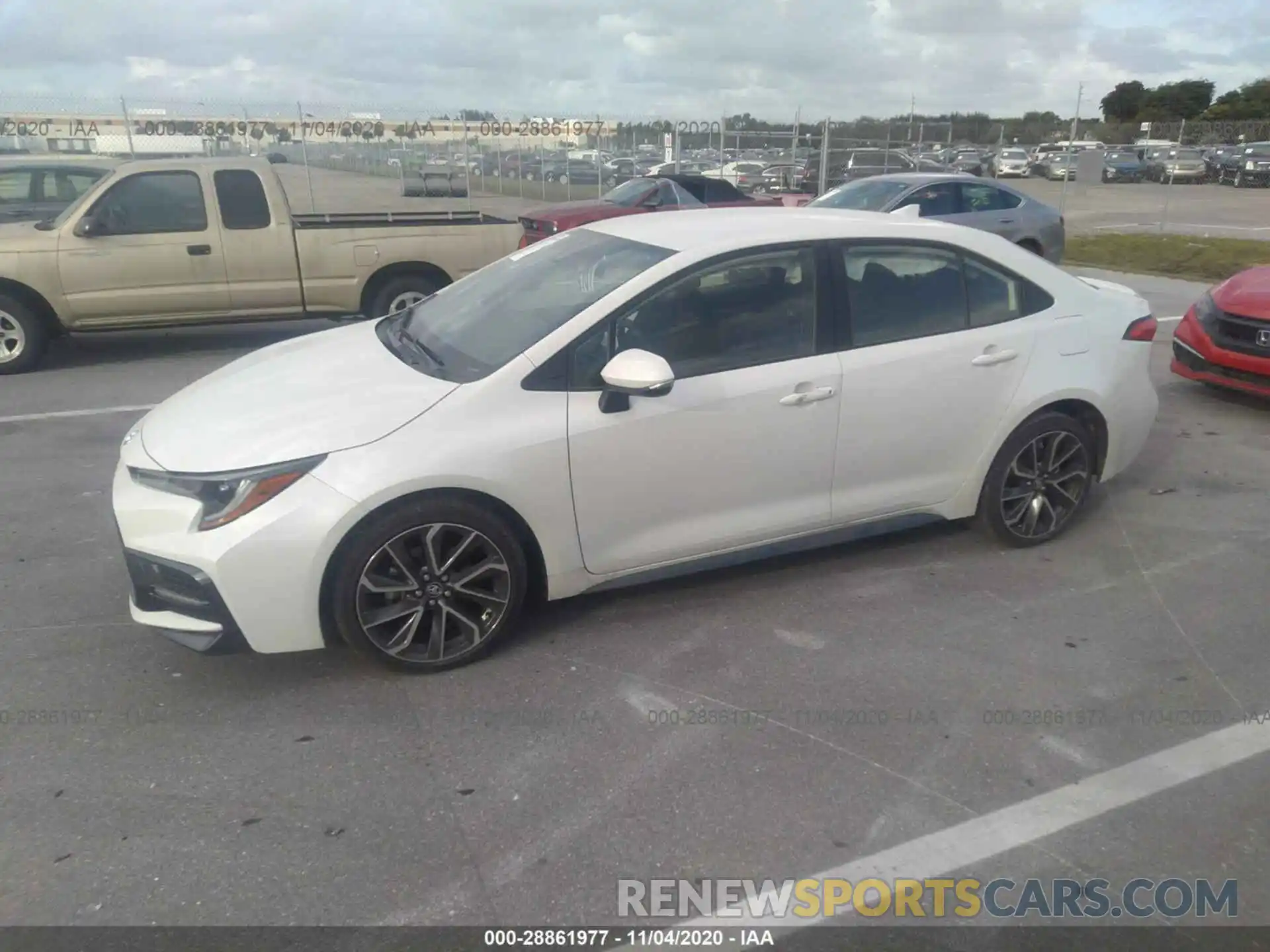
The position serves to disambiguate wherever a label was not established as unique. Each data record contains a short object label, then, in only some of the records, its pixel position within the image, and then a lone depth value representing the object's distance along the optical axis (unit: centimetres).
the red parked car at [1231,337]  707
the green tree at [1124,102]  8656
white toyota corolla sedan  351
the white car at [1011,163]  3997
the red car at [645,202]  1279
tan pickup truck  856
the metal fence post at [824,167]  2444
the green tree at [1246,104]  7019
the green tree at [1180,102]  8031
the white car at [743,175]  2659
